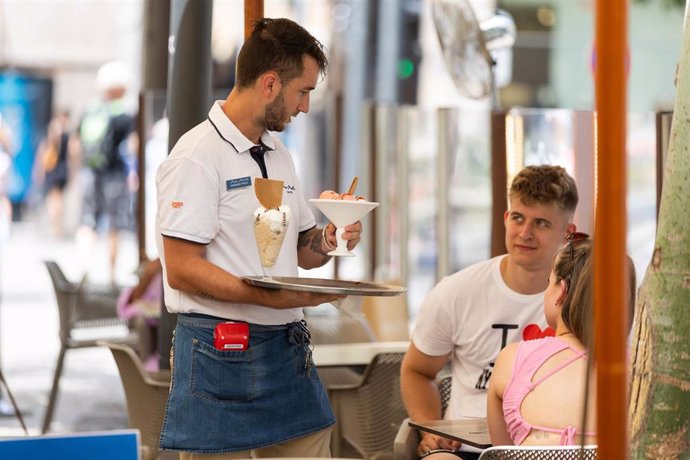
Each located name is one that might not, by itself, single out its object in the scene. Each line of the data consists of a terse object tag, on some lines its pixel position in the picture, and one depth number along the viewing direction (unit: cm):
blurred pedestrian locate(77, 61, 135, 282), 1978
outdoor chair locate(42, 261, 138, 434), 1167
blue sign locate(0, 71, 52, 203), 3889
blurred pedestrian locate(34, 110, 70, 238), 2990
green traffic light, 3225
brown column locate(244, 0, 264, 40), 710
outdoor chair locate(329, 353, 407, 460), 836
